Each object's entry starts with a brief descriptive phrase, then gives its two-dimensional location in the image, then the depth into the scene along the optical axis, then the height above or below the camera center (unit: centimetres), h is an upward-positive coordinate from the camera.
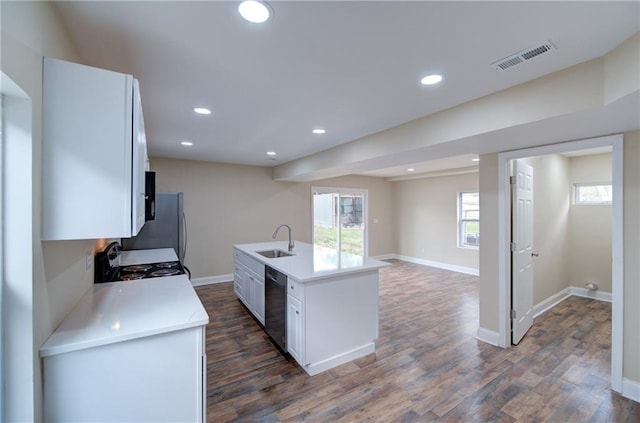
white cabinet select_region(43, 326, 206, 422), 117 -79
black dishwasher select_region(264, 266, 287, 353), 273 -100
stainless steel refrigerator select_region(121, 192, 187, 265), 395 -27
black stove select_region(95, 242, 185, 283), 225 -55
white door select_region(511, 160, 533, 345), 300 -47
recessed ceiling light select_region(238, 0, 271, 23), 122 +92
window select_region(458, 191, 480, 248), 624 -20
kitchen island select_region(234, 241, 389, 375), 246 -93
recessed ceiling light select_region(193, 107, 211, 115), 254 +95
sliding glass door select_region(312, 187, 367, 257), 694 -20
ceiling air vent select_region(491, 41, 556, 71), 154 +92
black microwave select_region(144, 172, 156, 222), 252 +18
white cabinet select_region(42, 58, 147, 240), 113 +25
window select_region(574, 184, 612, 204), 444 +27
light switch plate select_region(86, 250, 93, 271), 200 -35
